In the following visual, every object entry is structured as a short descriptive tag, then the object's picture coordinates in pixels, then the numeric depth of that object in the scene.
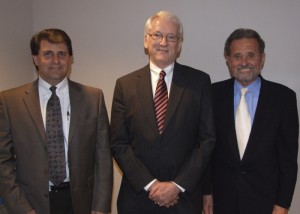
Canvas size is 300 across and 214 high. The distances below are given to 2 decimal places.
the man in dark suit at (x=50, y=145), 1.94
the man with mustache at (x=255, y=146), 2.06
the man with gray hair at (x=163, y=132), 1.94
